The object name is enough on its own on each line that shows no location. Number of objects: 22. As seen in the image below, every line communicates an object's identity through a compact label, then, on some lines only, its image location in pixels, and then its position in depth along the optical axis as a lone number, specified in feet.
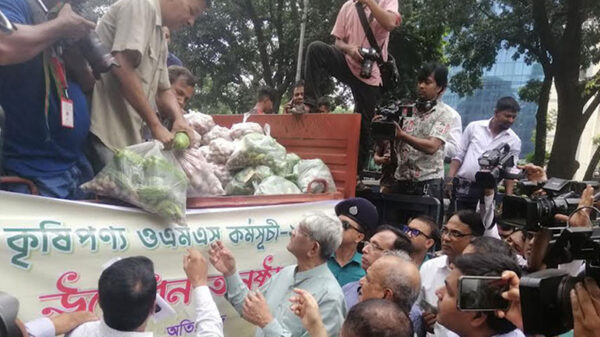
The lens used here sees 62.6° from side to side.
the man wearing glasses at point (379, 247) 8.63
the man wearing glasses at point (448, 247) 9.26
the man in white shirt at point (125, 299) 5.64
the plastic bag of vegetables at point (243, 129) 10.83
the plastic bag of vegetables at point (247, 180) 9.65
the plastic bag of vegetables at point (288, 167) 10.17
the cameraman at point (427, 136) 12.06
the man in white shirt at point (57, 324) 5.94
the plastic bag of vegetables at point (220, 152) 10.14
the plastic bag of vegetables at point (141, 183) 7.00
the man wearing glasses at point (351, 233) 9.77
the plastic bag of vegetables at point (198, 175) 8.25
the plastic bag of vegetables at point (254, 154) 9.93
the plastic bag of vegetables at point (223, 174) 9.89
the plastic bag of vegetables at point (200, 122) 10.85
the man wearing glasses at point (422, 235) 10.36
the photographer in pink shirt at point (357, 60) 11.78
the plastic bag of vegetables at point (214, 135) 10.77
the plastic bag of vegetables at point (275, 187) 9.40
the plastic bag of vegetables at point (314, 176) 10.35
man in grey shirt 7.16
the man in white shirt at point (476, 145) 12.99
